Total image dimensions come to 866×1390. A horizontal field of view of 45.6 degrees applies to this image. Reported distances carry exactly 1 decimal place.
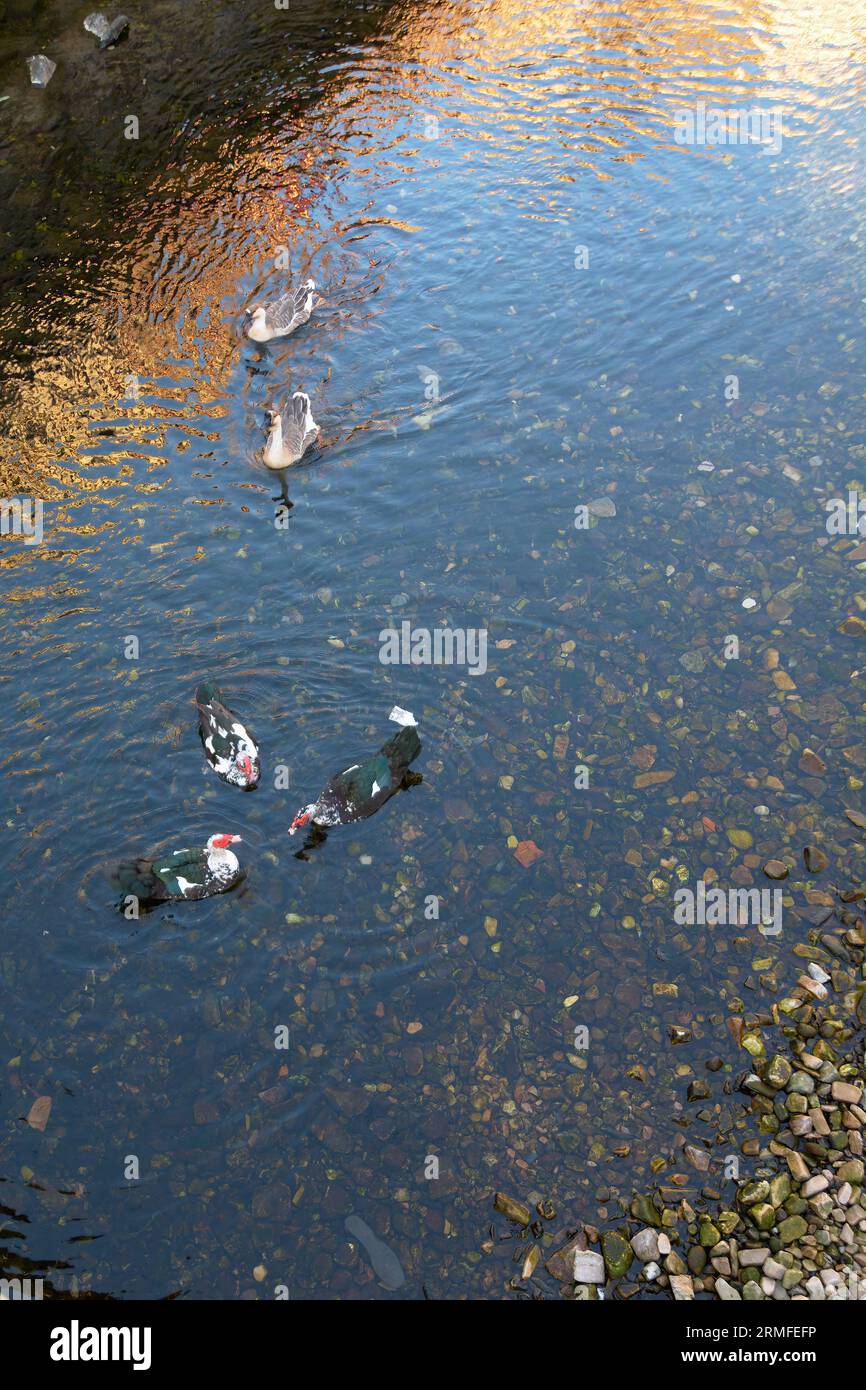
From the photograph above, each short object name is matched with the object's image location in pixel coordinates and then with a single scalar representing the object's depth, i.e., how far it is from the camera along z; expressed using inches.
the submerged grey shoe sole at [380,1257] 335.6
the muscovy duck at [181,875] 421.4
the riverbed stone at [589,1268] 326.3
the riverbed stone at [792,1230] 323.3
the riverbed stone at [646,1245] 328.2
